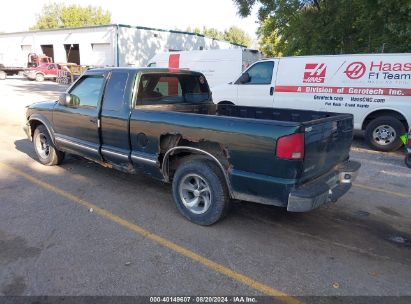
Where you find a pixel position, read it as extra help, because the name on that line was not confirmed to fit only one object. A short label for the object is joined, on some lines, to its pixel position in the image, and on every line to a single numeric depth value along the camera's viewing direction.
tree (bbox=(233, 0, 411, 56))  12.12
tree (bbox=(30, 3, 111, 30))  67.06
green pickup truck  3.48
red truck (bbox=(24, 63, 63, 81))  29.78
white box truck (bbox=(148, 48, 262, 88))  14.40
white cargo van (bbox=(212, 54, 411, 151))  8.06
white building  30.88
